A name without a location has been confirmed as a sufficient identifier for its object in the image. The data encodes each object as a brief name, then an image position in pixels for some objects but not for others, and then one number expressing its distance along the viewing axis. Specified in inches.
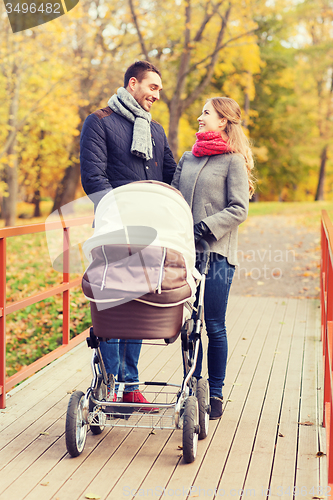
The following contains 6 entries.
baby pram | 227.3
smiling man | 283.4
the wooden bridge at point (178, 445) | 228.1
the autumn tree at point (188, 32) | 1034.1
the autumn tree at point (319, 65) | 2369.6
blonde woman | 286.2
